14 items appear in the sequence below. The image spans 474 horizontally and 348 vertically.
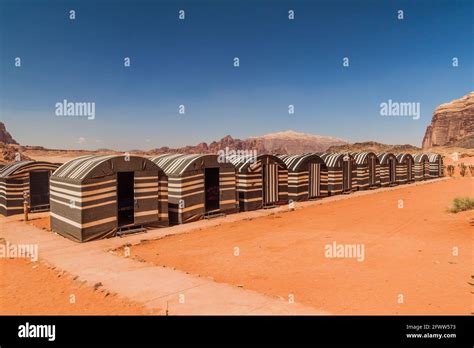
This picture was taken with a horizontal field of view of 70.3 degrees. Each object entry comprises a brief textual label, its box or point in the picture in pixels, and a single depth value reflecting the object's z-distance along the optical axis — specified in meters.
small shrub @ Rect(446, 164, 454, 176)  51.66
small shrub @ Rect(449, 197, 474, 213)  17.92
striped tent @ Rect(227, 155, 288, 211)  20.70
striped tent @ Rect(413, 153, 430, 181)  43.78
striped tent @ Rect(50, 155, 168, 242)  12.98
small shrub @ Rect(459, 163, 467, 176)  50.08
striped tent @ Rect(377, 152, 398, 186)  35.94
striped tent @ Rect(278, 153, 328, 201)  24.66
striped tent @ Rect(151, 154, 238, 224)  16.75
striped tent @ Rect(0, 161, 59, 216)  19.20
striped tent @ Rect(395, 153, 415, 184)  39.28
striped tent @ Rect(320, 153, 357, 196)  28.72
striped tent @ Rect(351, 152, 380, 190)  32.41
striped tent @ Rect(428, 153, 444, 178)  47.53
